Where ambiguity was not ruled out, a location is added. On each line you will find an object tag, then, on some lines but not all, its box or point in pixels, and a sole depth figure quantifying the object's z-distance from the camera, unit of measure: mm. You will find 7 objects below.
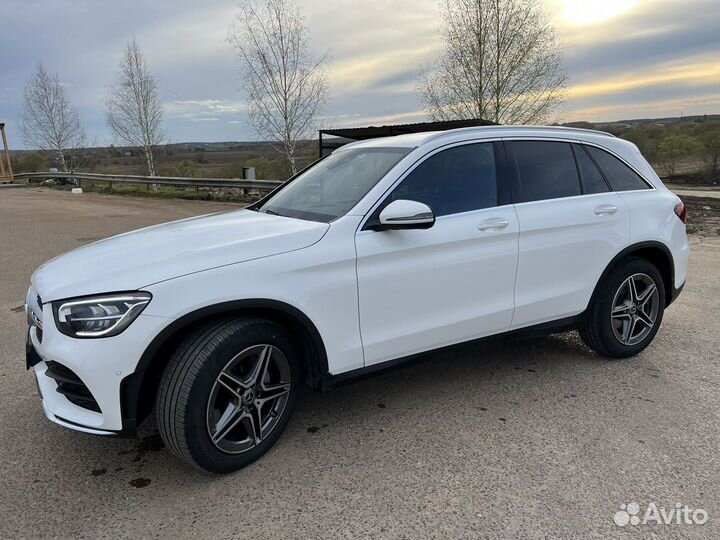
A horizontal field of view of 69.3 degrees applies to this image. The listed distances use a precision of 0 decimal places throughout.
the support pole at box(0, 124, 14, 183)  29703
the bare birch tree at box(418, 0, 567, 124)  20609
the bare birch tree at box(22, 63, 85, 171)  32094
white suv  2541
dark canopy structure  6176
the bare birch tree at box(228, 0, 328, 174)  19391
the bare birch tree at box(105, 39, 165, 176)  28406
